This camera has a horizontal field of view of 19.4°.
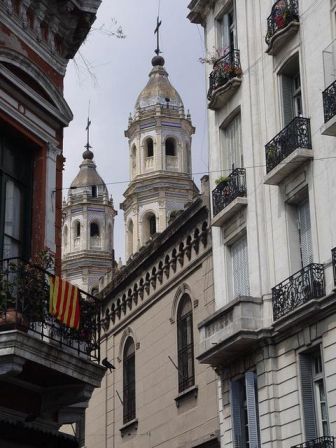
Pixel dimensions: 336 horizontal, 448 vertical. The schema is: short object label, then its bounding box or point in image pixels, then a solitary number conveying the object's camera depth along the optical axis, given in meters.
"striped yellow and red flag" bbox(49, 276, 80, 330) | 12.52
